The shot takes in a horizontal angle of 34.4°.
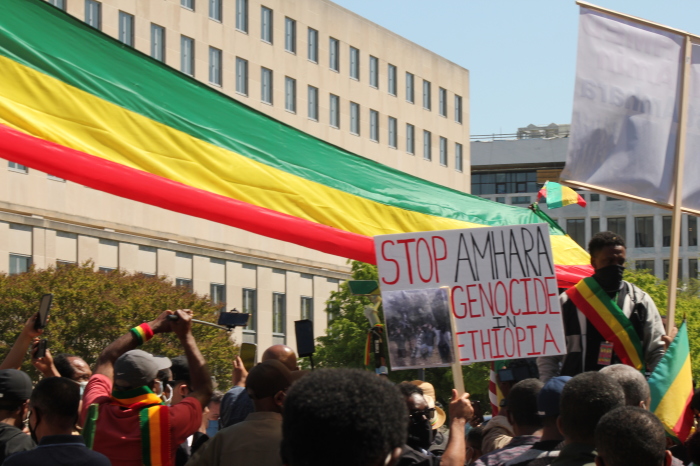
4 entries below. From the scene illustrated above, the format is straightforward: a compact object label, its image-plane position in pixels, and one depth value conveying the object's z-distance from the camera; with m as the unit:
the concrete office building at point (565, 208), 90.69
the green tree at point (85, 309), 34.94
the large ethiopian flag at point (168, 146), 6.78
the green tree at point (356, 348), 43.25
